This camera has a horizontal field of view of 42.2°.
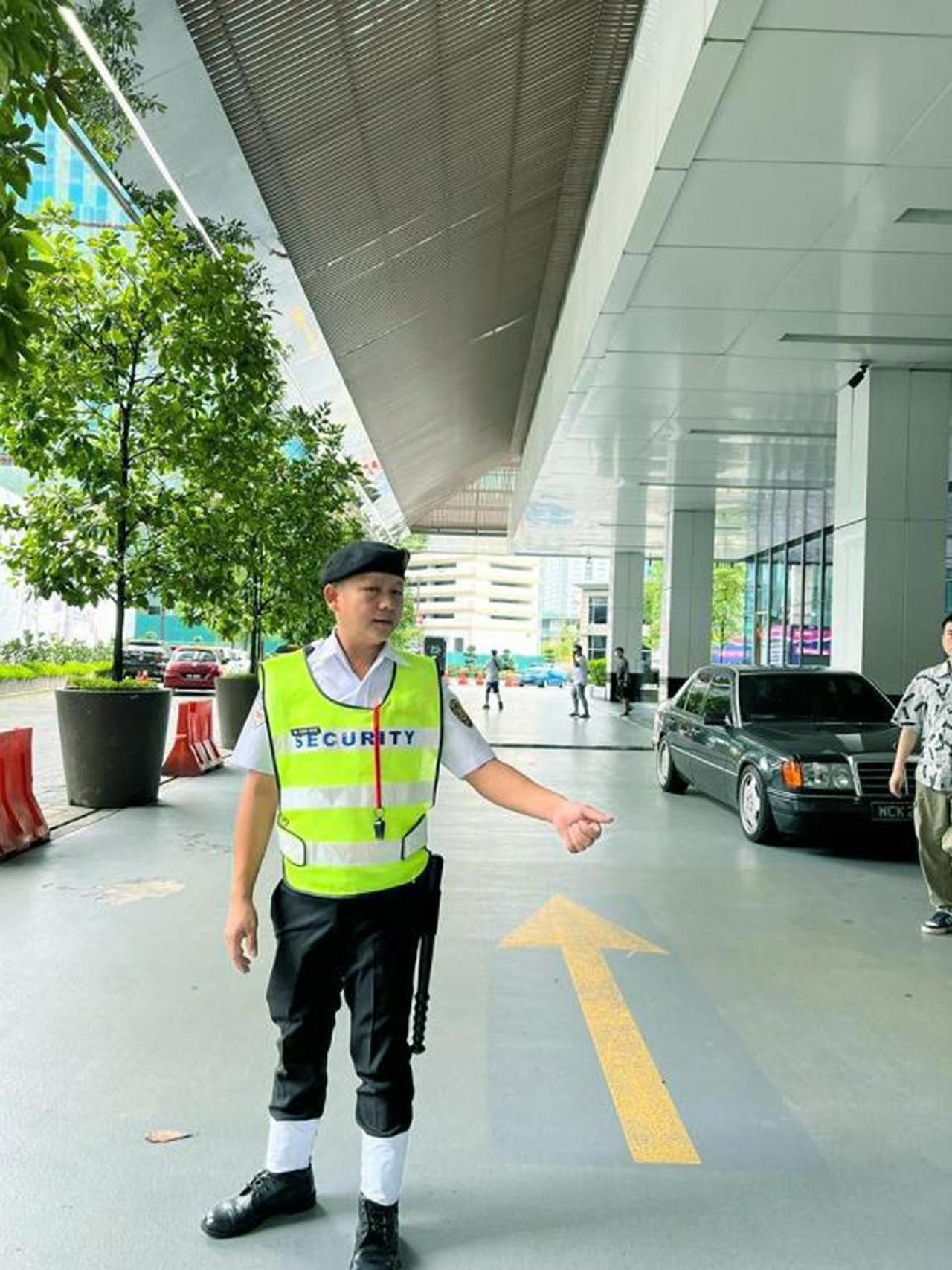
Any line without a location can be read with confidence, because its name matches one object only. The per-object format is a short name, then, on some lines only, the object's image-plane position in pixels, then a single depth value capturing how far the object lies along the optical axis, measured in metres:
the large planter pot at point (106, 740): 11.41
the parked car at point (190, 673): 36.34
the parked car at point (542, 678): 73.50
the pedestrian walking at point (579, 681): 29.98
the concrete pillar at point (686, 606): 29.42
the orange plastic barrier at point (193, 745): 14.73
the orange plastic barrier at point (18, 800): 9.12
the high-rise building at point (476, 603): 157.88
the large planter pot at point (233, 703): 18.31
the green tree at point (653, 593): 69.69
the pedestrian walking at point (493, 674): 33.22
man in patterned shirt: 7.19
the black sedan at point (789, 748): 9.80
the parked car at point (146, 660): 38.56
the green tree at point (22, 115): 3.35
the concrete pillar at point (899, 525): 13.85
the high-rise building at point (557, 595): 148.41
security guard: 3.32
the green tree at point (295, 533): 17.55
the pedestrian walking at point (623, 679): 32.41
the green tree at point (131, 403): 11.25
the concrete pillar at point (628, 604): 39.56
